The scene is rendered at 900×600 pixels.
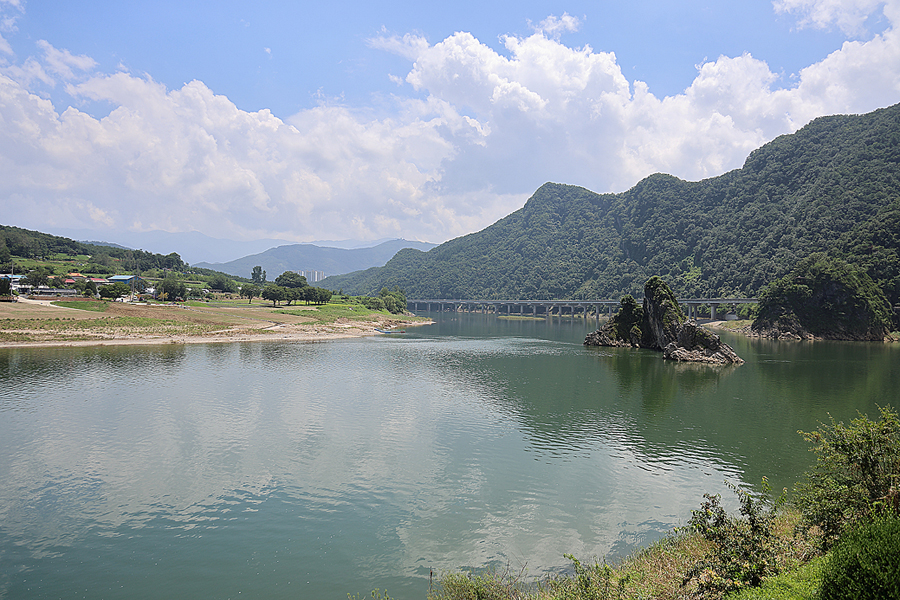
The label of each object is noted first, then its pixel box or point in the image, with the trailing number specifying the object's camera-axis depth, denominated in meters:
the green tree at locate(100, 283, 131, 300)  99.81
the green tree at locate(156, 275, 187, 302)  119.26
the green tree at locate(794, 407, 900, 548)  11.54
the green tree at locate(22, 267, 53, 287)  117.31
